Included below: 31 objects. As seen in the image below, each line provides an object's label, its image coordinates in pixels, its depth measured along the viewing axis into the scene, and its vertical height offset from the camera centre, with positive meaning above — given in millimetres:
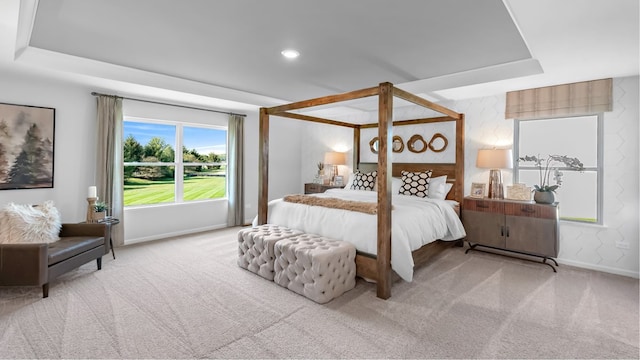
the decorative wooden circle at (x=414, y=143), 5422 +646
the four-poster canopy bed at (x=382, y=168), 2988 +126
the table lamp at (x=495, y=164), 4265 +229
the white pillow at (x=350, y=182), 5787 -63
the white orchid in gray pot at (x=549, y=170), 3951 +150
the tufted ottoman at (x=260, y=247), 3369 -794
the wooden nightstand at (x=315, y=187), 6481 -198
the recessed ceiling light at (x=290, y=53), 3191 +1324
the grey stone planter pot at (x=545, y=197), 3934 -213
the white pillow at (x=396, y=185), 5117 -100
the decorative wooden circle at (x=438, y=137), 5168 +669
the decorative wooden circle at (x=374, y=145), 6113 +686
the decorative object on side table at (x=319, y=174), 6816 +100
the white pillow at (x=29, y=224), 3006 -496
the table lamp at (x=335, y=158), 6496 +436
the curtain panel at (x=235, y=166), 6004 +229
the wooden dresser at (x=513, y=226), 3855 -615
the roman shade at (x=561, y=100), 3732 +1053
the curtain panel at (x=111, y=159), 4438 +253
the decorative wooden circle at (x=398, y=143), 5766 +675
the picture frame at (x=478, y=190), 4633 -154
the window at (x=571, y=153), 3955 +387
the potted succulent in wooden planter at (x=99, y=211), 3984 -462
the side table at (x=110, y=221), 3953 -588
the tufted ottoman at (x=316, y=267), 2859 -869
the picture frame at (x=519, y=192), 4211 -165
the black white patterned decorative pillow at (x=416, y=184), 4820 -73
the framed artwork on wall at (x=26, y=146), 3762 +374
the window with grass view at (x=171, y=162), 5121 +279
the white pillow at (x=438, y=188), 4738 -132
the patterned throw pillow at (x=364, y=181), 5441 -40
